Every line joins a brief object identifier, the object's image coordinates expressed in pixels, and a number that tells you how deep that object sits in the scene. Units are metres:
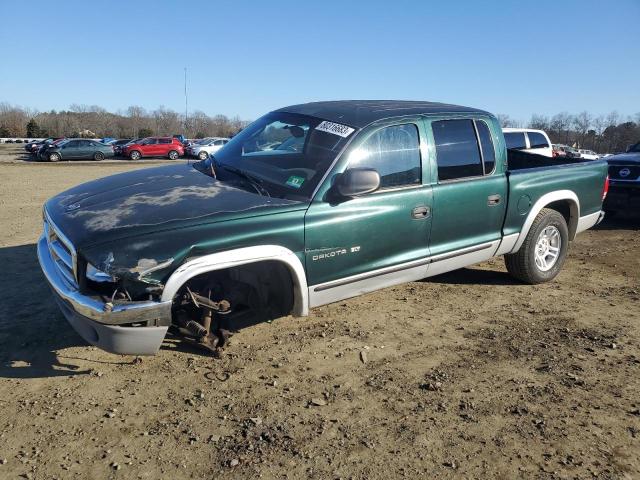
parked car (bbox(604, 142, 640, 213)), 8.85
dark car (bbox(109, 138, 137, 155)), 34.30
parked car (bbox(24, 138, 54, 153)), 34.78
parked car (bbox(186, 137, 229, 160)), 34.56
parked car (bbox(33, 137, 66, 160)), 29.28
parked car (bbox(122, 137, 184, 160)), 33.62
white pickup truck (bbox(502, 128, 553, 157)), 12.88
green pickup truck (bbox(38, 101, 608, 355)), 3.01
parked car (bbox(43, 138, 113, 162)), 29.84
